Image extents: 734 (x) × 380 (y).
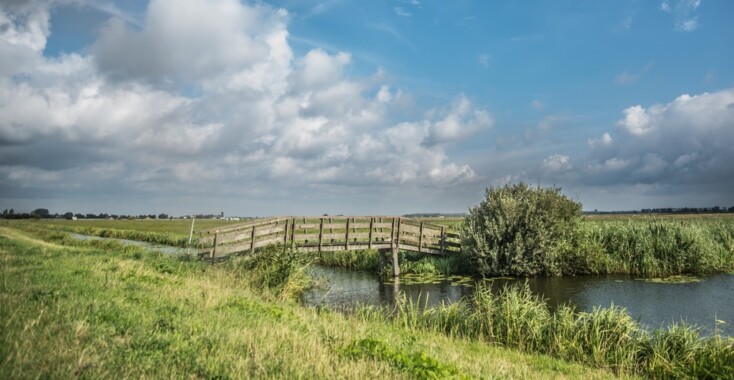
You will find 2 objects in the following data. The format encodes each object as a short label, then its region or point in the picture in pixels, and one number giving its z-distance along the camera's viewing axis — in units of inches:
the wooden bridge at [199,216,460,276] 844.0
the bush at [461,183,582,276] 934.4
